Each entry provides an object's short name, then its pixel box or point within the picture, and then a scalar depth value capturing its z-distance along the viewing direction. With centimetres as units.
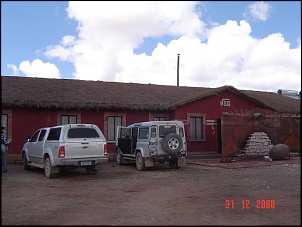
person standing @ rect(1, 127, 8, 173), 1444
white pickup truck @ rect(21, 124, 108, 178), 1307
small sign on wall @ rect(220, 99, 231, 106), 2492
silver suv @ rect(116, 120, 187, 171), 1552
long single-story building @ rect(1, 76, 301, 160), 1984
